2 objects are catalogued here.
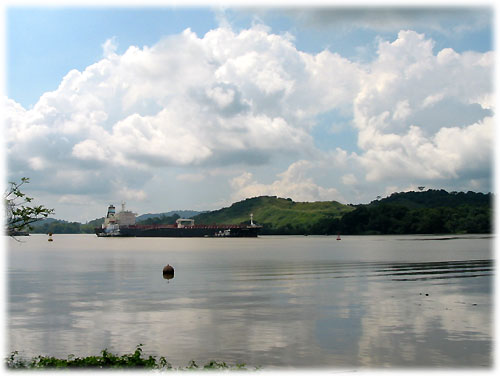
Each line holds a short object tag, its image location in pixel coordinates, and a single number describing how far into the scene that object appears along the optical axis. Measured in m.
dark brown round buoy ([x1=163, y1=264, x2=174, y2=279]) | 59.23
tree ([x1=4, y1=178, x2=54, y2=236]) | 22.08
